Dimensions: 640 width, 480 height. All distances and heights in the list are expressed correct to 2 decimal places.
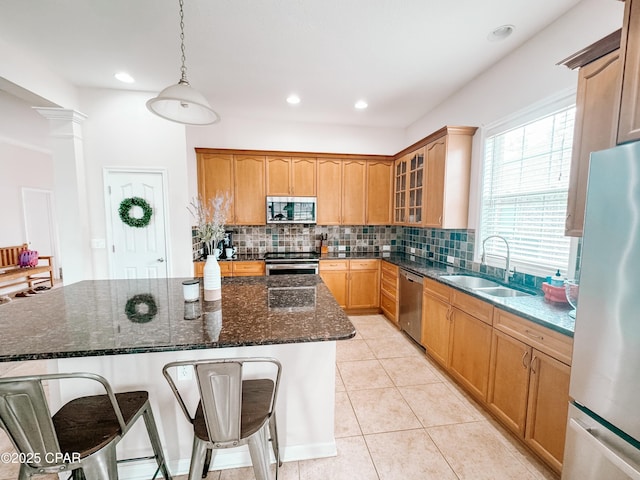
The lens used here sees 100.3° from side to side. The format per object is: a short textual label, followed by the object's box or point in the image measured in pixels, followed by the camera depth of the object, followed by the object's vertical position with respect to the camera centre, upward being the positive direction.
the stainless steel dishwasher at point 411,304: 2.99 -1.01
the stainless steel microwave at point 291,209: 3.99 +0.12
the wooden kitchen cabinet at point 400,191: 3.85 +0.42
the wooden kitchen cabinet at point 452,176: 2.85 +0.46
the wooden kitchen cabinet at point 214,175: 3.84 +0.61
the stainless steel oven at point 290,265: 3.75 -0.66
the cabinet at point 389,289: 3.58 -1.00
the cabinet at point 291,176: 3.99 +0.62
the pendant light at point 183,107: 1.42 +0.65
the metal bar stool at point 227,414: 0.96 -0.84
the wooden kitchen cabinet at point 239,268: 3.71 -0.72
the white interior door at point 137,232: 3.26 -0.20
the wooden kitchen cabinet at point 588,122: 1.33 +0.51
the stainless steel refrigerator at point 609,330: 0.94 -0.41
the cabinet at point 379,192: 4.24 +0.42
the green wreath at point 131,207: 3.23 +0.06
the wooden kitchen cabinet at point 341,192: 4.11 +0.41
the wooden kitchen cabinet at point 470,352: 2.02 -1.08
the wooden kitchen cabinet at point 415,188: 3.36 +0.41
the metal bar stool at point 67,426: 0.88 -0.86
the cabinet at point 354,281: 3.94 -0.93
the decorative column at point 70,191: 3.00 +0.29
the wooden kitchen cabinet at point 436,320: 2.49 -1.00
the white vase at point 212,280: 1.70 -0.41
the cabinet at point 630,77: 1.09 +0.60
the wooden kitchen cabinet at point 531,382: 1.46 -0.99
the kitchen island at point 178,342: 1.18 -0.55
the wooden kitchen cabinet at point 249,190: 3.92 +0.40
